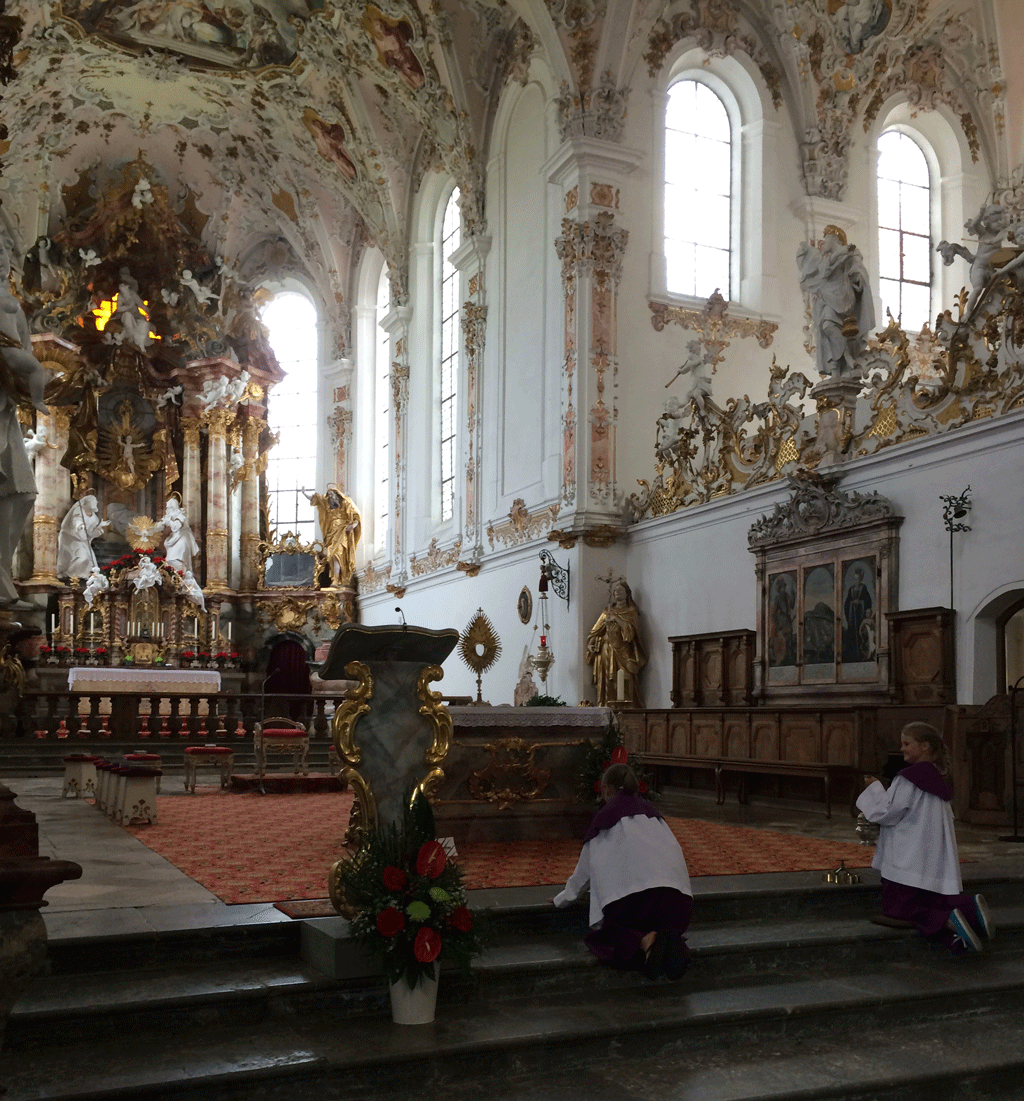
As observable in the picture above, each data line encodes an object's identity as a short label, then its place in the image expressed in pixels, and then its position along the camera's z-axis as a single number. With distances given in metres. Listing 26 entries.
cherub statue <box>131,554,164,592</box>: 26.69
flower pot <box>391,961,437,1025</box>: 5.54
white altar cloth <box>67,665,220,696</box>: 23.33
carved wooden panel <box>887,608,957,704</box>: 12.65
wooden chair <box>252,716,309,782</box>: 15.40
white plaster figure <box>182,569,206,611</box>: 27.17
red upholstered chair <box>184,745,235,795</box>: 14.77
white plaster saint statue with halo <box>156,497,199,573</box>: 27.61
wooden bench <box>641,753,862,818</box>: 12.21
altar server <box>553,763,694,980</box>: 6.16
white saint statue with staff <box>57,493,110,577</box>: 26.66
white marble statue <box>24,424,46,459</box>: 26.59
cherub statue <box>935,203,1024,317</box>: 12.73
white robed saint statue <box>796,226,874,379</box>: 14.59
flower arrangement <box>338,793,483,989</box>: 5.37
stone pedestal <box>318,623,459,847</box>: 6.46
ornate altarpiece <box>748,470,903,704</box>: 13.66
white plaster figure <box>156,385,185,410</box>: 28.66
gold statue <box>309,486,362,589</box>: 28.55
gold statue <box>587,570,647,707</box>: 17.72
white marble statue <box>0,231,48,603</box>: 5.25
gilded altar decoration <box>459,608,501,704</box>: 12.09
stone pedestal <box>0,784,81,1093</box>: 4.59
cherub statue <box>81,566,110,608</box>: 26.16
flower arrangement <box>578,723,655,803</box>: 9.79
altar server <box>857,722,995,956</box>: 6.94
